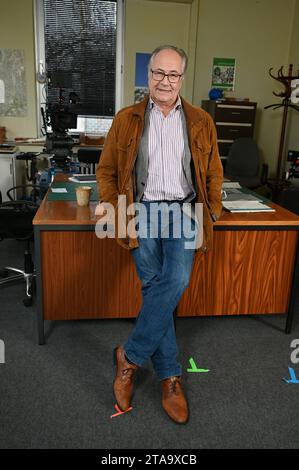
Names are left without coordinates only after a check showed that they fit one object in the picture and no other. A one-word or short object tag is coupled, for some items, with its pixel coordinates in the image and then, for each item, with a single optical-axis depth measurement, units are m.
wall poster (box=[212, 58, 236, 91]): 5.18
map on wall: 4.87
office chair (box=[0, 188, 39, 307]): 2.64
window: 4.96
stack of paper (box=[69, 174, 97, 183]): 2.92
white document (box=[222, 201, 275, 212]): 2.34
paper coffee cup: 2.27
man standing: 1.73
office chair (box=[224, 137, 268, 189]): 4.93
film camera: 3.32
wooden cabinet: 4.88
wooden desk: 2.12
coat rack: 4.82
